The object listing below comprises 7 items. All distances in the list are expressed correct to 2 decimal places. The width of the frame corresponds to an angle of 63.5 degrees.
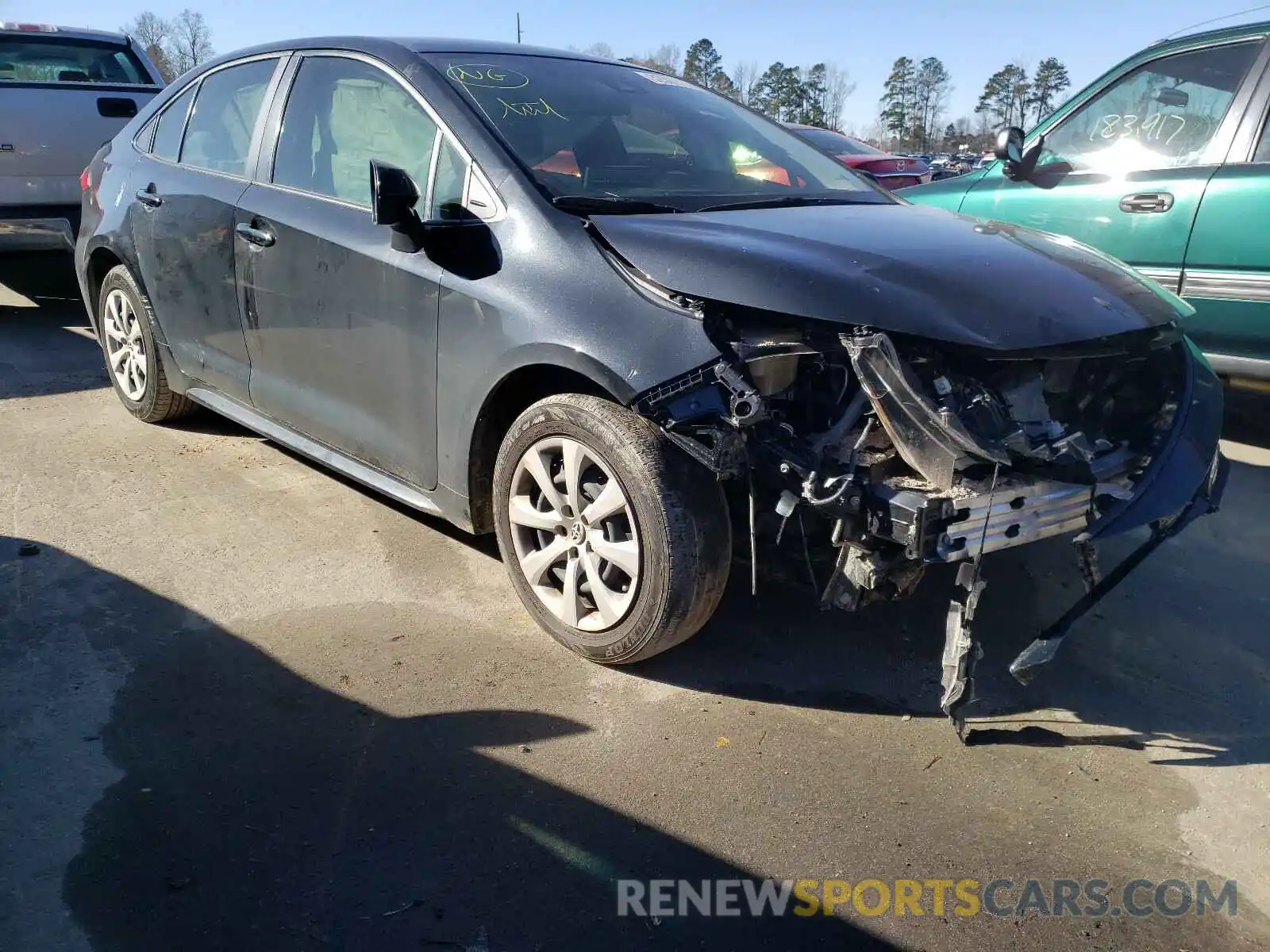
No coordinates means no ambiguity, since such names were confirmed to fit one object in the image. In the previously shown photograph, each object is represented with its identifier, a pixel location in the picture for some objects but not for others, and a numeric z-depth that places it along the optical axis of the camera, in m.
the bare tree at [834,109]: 88.94
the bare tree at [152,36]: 63.83
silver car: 7.23
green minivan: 4.63
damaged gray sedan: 2.65
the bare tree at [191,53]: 72.19
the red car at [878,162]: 11.67
